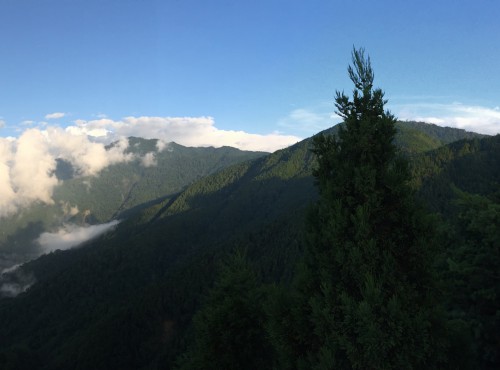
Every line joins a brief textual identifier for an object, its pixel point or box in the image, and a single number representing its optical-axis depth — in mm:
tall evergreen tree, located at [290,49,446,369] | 9500
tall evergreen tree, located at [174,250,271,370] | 14820
